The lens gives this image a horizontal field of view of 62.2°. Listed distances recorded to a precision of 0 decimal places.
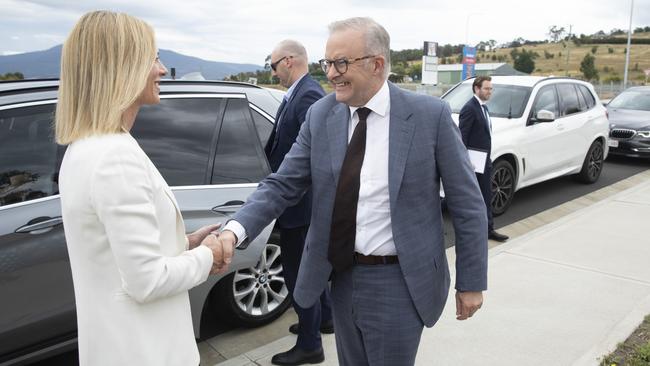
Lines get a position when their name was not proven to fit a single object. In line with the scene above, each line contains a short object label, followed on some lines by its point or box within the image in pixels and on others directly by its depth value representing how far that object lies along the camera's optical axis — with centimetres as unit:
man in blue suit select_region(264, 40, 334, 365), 331
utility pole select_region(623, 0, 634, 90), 3608
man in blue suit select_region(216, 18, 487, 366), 208
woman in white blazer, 146
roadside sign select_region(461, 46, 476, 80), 3088
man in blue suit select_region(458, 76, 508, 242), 602
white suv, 716
